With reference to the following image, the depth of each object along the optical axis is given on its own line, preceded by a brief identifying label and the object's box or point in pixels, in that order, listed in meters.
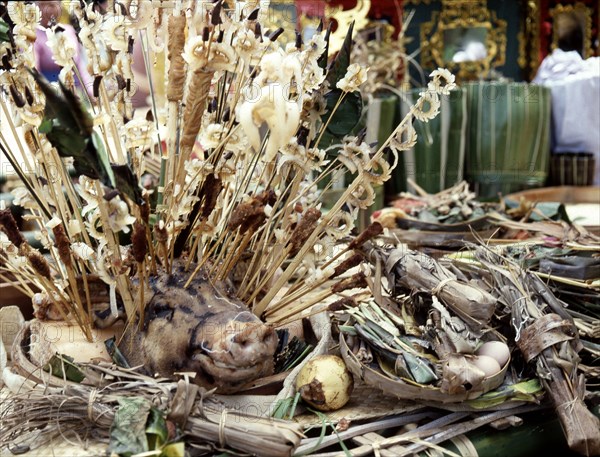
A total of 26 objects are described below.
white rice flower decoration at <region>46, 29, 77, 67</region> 1.09
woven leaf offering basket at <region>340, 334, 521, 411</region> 1.10
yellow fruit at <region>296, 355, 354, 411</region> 1.15
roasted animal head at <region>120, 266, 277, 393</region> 1.12
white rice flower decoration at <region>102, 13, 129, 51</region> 1.10
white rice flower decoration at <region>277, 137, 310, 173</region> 1.23
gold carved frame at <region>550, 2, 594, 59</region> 4.98
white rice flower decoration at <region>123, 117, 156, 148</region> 1.11
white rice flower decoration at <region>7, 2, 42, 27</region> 1.11
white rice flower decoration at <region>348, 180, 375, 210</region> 1.28
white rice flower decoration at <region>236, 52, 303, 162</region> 0.99
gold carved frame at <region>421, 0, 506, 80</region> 5.17
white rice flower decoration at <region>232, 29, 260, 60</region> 1.11
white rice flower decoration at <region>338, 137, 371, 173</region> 1.27
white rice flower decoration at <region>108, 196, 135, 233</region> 1.04
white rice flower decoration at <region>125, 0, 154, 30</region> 1.10
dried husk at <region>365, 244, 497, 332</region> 1.16
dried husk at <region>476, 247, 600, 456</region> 1.08
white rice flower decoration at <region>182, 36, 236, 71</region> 1.04
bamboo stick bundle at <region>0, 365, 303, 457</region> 1.00
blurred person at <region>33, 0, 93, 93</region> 2.58
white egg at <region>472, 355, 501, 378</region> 1.12
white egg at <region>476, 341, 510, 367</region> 1.16
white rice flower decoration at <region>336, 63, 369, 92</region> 1.18
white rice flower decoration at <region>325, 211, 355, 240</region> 1.30
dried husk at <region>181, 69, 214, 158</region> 1.07
